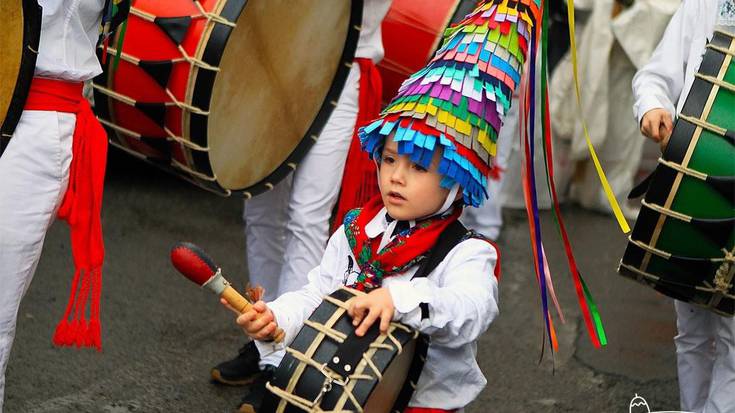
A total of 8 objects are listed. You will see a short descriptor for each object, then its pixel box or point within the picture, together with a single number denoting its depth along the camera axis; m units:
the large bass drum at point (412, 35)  8.86
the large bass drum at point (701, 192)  5.51
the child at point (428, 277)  4.71
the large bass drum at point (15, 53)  5.37
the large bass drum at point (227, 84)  6.36
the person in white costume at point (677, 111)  6.19
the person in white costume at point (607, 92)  12.65
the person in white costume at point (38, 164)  5.46
